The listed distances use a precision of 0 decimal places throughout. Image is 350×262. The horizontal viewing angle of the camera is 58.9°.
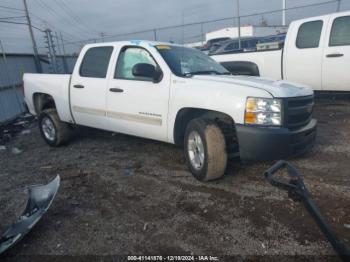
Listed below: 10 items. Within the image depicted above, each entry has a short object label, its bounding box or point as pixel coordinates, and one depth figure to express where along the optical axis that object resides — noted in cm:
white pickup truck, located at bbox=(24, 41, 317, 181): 342
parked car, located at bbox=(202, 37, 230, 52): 1982
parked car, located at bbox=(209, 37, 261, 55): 1530
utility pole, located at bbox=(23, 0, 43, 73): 1316
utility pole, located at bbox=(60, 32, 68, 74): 1673
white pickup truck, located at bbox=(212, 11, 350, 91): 671
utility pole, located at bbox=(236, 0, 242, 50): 1528
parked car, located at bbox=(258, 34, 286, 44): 1383
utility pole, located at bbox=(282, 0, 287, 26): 1736
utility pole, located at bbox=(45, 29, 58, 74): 1598
